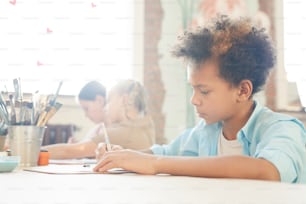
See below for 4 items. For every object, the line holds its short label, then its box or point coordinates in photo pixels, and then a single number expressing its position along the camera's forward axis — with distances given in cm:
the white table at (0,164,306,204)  45
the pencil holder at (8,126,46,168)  91
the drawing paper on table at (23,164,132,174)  78
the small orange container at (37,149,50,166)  99
